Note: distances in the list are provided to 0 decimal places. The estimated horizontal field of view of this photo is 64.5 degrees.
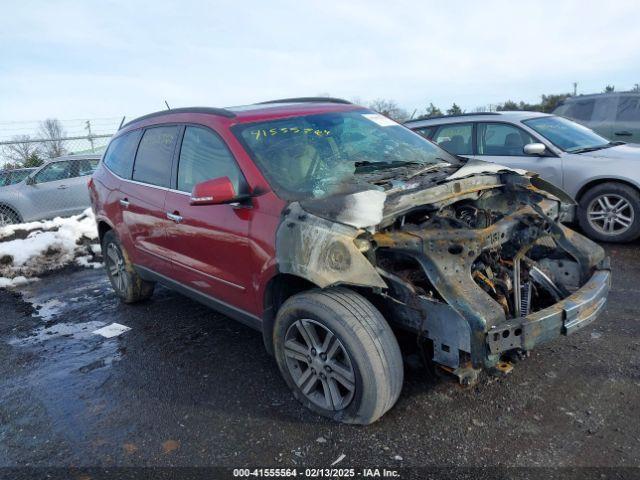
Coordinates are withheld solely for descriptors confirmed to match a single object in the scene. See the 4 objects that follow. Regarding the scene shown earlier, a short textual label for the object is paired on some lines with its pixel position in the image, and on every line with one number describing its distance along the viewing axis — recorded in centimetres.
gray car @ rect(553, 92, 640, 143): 983
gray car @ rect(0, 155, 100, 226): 948
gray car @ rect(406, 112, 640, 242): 592
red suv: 264
